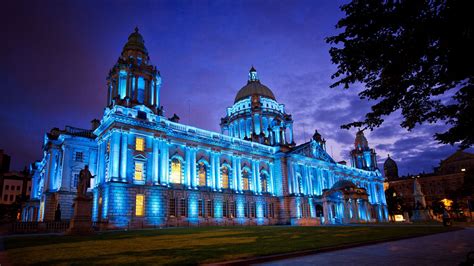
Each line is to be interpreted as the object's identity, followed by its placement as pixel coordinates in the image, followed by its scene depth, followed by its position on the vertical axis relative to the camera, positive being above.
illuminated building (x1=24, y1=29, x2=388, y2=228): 41.19 +6.38
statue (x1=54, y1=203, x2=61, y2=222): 34.78 +0.39
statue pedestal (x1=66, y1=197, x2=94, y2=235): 26.42 -0.03
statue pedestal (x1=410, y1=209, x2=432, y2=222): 62.97 -2.40
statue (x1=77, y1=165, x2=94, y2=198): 27.70 +2.93
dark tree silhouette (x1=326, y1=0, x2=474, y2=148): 9.30 +4.86
